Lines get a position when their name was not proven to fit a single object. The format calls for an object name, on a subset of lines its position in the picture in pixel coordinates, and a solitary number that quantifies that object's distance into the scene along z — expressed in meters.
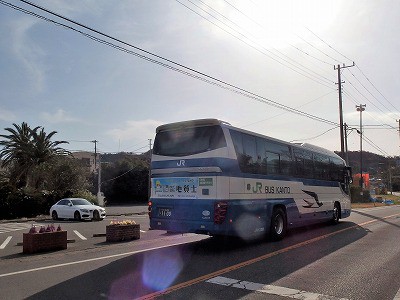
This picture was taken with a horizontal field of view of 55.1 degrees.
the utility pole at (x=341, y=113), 36.97
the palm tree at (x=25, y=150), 38.72
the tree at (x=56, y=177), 37.75
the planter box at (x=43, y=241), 10.70
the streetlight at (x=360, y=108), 58.97
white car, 23.67
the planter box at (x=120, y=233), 12.91
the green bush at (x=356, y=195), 50.62
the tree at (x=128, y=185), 67.69
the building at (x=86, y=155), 112.22
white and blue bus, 10.19
